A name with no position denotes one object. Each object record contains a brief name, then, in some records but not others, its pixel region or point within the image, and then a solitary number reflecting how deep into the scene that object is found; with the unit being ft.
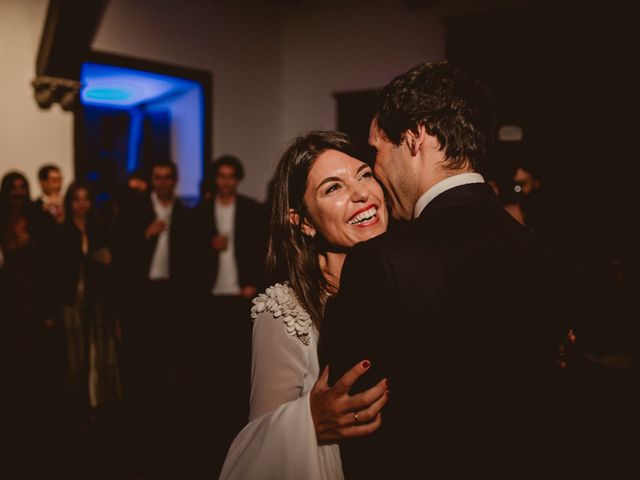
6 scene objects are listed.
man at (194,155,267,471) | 15.20
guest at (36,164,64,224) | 14.10
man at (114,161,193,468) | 14.43
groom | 3.26
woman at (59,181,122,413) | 12.42
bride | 3.96
